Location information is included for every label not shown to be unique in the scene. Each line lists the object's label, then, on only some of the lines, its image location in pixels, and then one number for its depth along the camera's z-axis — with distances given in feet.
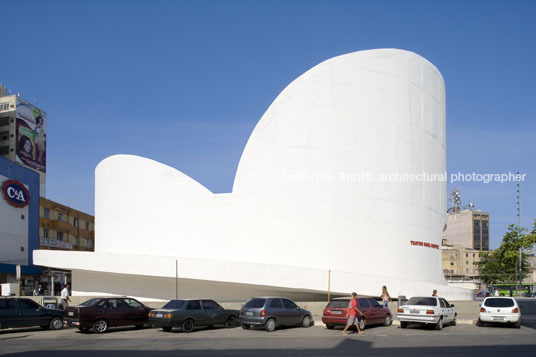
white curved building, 91.76
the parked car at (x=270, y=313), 61.21
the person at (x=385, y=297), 77.80
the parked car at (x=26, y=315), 62.69
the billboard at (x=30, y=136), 310.24
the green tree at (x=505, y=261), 155.43
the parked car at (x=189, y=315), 60.70
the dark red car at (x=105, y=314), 60.85
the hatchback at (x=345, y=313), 62.49
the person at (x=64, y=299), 86.56
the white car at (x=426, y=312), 63.46
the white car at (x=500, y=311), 65.41
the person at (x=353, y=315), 58.95
